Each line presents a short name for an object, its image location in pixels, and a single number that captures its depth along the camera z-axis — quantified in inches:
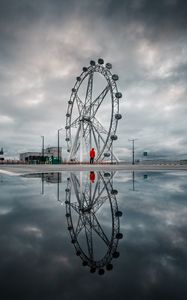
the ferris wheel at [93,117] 1538.6
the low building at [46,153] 3818.9
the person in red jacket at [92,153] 1249.3
